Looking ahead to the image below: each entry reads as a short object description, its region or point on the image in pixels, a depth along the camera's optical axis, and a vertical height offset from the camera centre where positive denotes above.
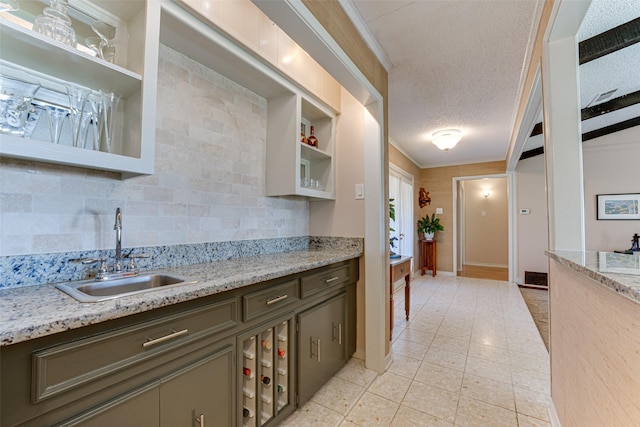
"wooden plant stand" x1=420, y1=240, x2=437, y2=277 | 5.83 -0.72
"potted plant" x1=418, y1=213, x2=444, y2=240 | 5.81 -0.09
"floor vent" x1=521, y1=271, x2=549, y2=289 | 4.93 -1.02
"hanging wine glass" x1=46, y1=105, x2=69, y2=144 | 1.07 +0.38
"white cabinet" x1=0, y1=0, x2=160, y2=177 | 0.98 +0.55
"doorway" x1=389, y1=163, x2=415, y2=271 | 4.89 +0.25
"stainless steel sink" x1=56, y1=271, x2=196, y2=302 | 1.01 -0.28
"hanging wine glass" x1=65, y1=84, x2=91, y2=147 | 1.10 +0.44
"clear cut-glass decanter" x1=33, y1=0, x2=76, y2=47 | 1.00 +0.72
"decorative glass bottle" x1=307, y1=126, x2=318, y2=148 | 2.32 +0.69
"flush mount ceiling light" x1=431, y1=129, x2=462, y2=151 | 3.71 +1.15
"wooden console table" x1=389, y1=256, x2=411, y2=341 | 2.60 -0.54
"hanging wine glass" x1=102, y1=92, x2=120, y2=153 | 1.17 +0.45
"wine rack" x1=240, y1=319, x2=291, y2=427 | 1.34 -0.79
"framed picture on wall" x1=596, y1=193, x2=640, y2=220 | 4.36 +0.29
